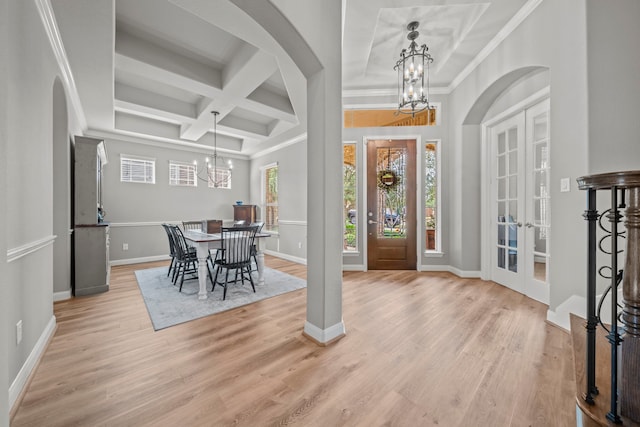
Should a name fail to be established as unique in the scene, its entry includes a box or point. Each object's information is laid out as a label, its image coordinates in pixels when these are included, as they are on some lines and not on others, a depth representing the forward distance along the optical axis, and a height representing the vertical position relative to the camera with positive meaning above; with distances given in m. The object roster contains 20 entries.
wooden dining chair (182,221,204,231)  4.99 -0.27
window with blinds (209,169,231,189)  6.52 +0.91
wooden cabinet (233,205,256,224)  6.46 +0.00
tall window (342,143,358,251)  4.55 +0.28
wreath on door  4.47 +0.60
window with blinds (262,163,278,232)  6.38 +0.43
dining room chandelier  6.34 +1.05
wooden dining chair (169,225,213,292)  3.51 -0.52
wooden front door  4.44 +0.14
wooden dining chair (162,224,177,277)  3.73 -0.48
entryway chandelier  2.96 +1.66
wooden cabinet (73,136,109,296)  3.28 -0.20
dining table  3.09 -0.43
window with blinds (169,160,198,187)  5.91 +0.94
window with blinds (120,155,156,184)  5.29 +0.95
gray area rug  2.66 -1.05
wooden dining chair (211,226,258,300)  3.19 -0.46
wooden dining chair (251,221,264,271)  3.67 -0.58
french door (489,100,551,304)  3.02 +0.15
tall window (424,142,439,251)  4.41 +0.35
